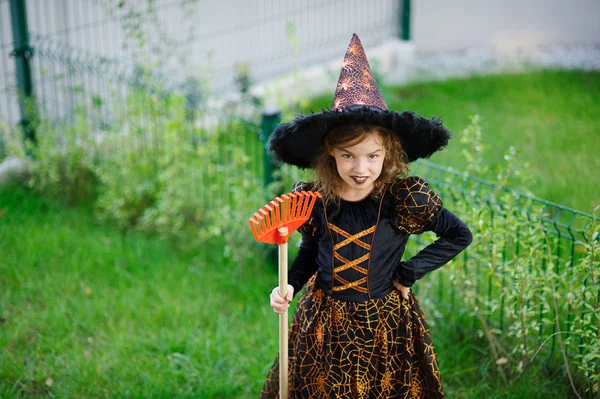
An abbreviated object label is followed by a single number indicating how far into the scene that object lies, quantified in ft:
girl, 9.30
